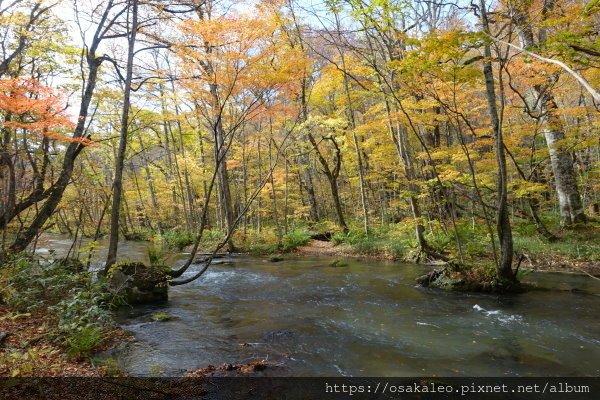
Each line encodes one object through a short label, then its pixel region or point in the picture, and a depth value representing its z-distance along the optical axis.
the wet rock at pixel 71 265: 9.35
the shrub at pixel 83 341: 4.80
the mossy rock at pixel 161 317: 7.14
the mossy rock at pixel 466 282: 8.12
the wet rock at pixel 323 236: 18.44
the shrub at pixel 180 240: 18.89
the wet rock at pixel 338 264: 12.72
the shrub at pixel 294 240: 16.74
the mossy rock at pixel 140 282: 7.95
